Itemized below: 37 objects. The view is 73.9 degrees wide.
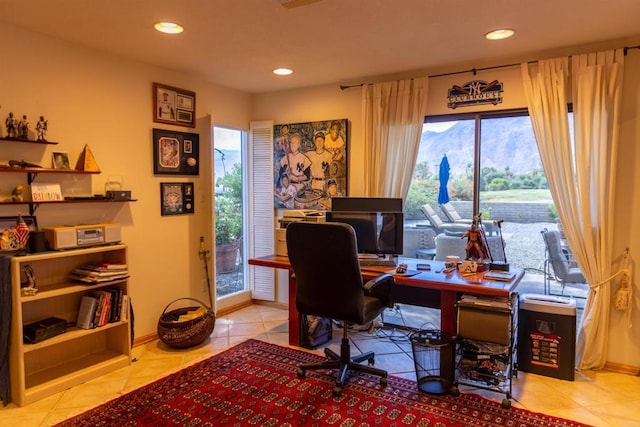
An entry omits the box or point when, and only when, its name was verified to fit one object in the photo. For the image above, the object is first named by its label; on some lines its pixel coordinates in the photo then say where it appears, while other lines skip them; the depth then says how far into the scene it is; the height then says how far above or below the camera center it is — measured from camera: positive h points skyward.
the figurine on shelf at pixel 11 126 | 2.68 +0.44
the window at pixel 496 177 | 3.44 +0.14
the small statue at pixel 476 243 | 3.16 -0.37
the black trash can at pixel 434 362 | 2.77 -1.13
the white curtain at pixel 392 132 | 3.72 +0.56
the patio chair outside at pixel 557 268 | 3.32 -0.59
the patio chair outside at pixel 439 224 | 3.73 -0.27
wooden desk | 2.68 -0.60
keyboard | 3.30 -0.53
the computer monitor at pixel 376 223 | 3.35 -0.23
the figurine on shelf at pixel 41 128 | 2.84 +0.45
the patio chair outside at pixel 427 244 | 3.87 -0.46
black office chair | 2.57 -0.55
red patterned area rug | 2.42 -1.28
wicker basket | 3.37 -1.09
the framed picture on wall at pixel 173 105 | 3.66 +0.80
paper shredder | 2.89 -0.99
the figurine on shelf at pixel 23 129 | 2.71 +0.42
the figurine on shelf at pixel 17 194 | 2.73 +0.01
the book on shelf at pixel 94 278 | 2.99 -0.59
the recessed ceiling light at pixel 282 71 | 3.71 +1.09
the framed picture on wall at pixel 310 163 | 4.15 +0.31
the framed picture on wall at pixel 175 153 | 3.69 +0.38
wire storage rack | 2.61 -0.96
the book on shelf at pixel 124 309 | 3.16 -0.85
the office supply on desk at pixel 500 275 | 2.81 -0.56
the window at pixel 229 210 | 4.41 -0.16
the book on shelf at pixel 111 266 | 3.06 -0.52
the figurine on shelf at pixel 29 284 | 2.65 -0.57
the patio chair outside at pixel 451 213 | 3.73 -0.17
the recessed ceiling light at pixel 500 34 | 2.79 +1.07
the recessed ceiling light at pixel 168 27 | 2.67 +1.07
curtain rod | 3.37 +1.02
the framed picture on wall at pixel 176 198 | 3.76 -0.03
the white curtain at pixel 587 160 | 2.98 +0.24
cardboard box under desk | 2.60 -0.80
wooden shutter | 4.54 -0.10
